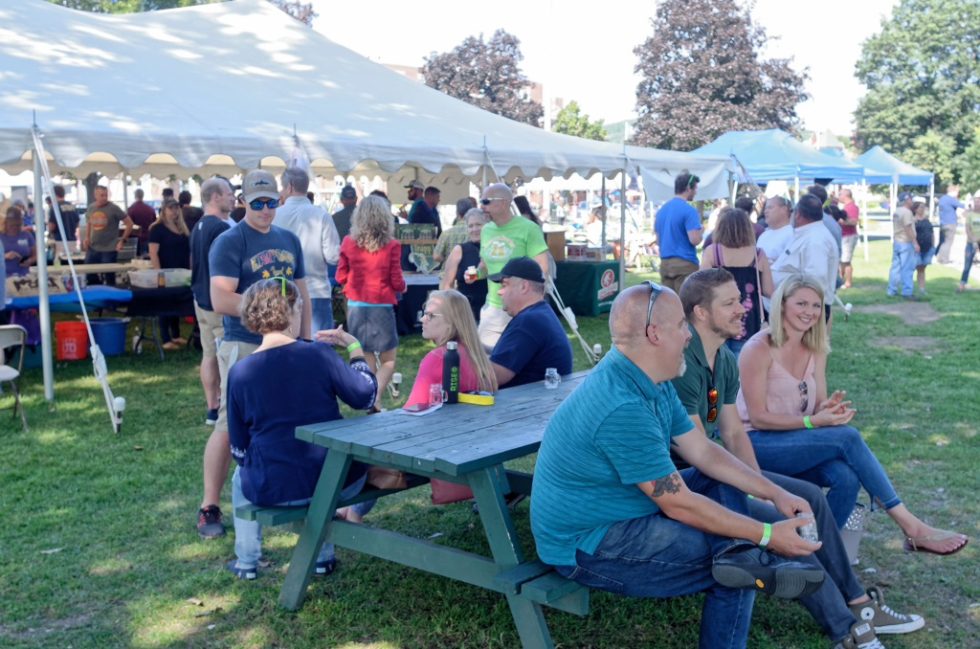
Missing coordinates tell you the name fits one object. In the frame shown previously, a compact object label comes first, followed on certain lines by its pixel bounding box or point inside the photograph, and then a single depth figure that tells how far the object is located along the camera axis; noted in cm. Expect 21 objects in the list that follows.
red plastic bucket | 898
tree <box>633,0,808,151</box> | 4103
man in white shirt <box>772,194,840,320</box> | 783
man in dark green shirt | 343
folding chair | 630
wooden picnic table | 309
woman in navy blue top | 364
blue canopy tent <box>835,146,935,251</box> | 2752
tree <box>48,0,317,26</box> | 3656
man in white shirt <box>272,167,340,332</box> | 723
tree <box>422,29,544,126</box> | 4725
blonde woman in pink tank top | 388
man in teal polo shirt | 276
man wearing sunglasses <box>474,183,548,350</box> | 694
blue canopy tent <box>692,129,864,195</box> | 2089
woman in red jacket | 706
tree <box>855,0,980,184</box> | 5188
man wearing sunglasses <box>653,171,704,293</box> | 925
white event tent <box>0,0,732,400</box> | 771
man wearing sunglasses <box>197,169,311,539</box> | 471
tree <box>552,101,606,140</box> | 3934
